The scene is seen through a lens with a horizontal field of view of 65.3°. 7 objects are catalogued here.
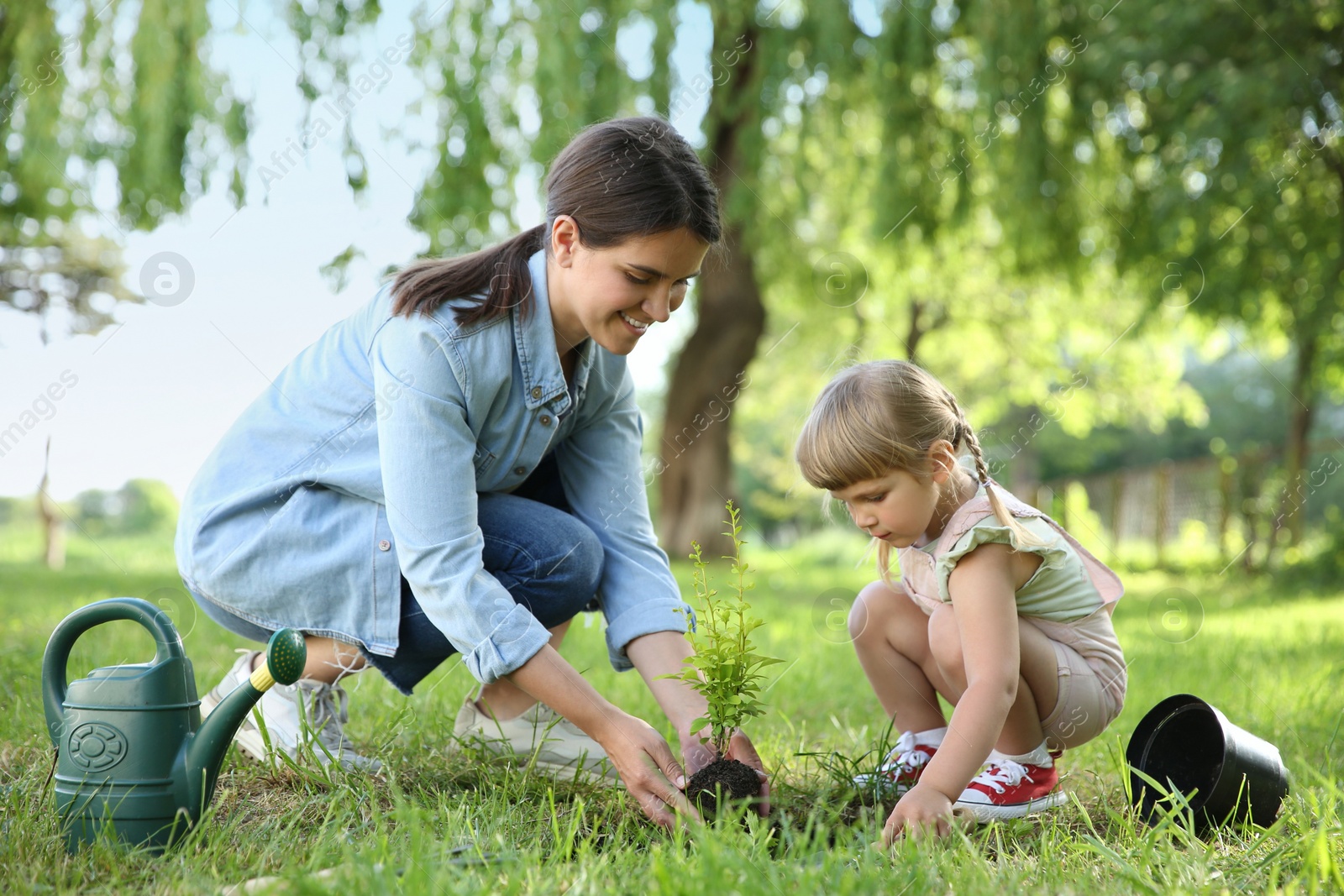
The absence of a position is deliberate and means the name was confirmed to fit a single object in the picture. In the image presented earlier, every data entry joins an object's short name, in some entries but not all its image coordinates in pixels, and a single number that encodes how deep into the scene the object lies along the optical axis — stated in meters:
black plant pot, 1.85
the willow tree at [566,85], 6.70
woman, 1.90
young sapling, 1.76
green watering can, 1.60
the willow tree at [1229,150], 7.20
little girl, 1.88
